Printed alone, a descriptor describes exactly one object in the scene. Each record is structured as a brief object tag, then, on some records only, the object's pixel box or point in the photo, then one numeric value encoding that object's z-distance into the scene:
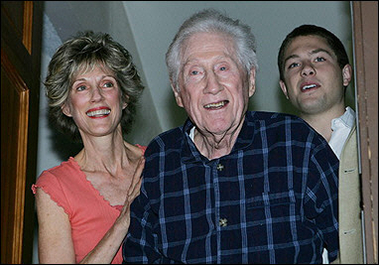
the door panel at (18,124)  2.19
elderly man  2.13
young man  2.86
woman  2.49
